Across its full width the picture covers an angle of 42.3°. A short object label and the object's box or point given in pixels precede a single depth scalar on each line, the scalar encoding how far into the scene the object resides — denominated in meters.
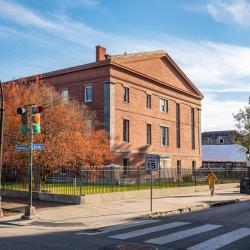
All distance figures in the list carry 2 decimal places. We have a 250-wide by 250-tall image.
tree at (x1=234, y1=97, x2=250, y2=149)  34.37
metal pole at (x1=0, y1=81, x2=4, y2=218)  12.25
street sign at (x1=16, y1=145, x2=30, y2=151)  12.05
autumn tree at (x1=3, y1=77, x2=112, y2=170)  15.99
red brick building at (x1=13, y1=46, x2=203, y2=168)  28.09
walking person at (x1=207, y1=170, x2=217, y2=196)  19.67
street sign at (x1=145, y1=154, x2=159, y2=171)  13.40
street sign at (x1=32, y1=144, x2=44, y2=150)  11.82
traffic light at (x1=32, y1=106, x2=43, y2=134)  11.48
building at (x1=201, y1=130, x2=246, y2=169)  44.07
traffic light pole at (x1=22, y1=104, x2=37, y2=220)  11.27
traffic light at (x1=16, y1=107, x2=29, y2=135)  11.67
